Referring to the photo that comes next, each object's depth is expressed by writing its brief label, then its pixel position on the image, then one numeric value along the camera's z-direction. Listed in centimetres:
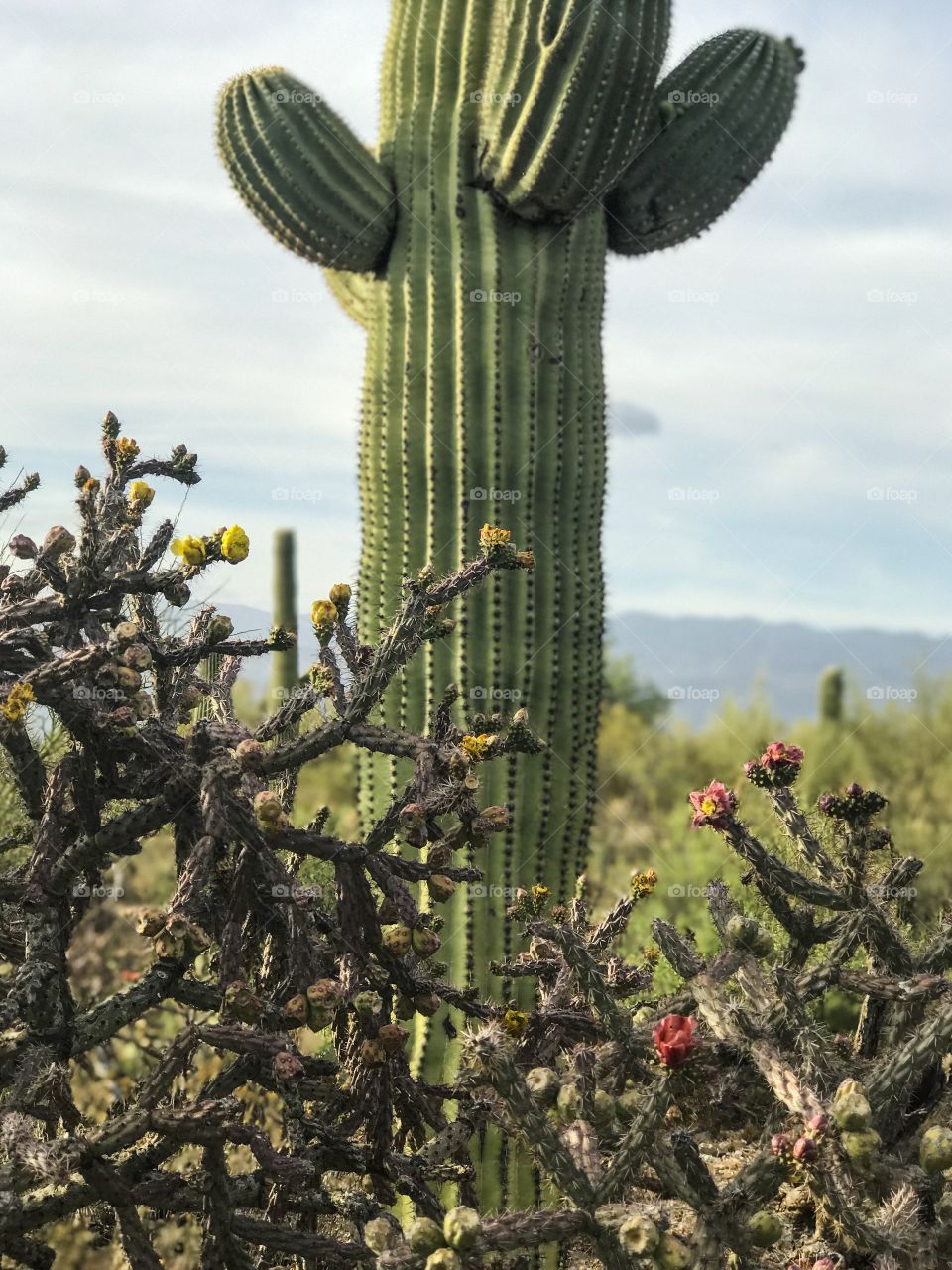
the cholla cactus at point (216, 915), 205
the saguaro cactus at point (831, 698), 1744
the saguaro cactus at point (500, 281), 529
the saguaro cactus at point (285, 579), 1264
